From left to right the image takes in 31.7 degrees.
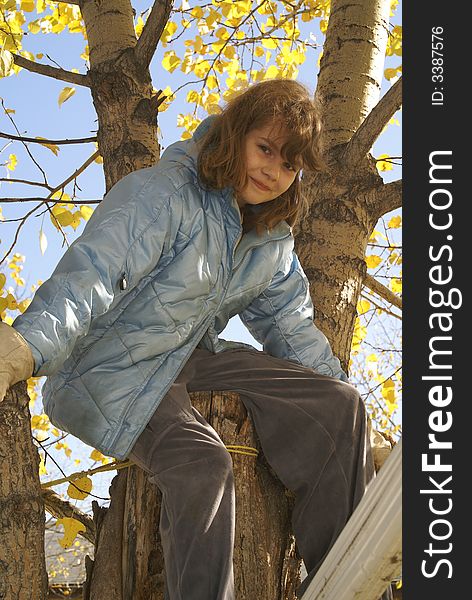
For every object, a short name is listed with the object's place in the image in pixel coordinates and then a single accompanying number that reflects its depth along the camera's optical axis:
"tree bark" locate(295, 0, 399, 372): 2.99
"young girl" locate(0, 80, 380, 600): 1.97
